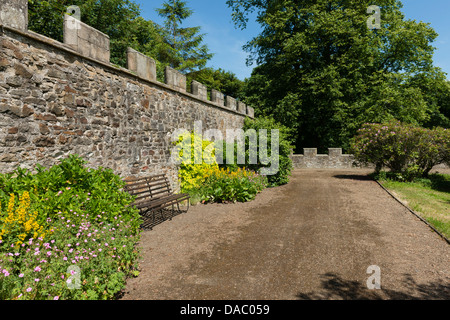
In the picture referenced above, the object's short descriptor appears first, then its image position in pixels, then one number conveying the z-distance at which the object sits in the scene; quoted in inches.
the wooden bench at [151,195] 236.3
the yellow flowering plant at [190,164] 354.9
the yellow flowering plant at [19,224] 121.6
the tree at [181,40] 1024.9
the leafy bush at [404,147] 470.9
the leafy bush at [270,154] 462.3
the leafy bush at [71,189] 147.5
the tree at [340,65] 713.0
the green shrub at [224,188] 340.5
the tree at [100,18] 508.7
